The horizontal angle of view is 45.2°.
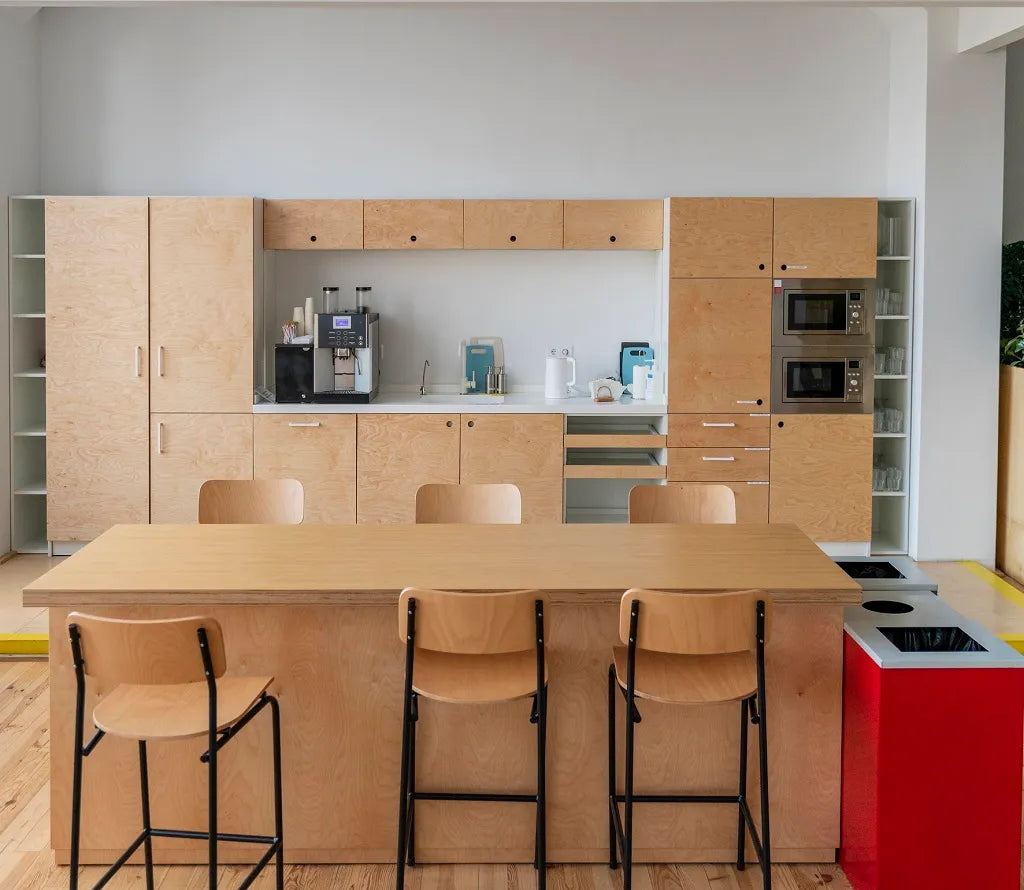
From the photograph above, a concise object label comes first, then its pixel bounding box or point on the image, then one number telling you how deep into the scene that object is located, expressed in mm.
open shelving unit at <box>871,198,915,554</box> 6562
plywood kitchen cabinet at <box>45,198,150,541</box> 6387
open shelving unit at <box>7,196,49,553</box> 6613
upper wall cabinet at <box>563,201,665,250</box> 6574
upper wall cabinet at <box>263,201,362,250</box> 6543
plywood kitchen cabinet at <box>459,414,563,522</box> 6449
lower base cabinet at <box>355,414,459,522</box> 6445
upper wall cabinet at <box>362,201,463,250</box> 6555
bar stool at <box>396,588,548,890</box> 2990
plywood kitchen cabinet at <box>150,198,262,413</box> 6375
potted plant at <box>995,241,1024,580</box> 6336
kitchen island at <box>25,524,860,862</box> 3381
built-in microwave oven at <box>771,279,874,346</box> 6438
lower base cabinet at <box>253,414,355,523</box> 6438
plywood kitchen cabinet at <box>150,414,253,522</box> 6461
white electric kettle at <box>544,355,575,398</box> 6691
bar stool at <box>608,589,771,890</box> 2975
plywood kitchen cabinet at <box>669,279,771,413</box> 6418
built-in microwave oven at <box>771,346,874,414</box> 6461
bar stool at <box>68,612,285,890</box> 2799
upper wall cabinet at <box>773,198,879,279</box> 6379
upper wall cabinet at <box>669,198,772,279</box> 6387
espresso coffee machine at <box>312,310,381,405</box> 6371
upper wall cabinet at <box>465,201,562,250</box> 6566
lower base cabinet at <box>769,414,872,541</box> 6492
